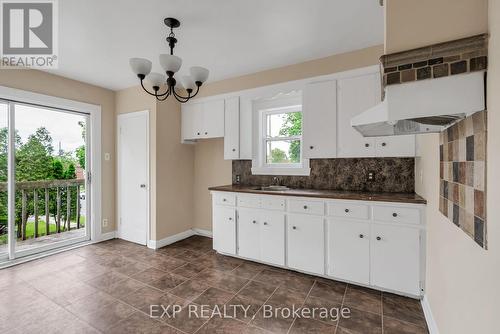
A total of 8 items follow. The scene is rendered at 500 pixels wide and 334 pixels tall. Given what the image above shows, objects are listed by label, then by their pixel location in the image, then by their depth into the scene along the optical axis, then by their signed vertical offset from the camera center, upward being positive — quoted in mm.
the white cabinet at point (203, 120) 3592 +761
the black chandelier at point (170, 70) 1981 +879
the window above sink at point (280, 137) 3322 +441
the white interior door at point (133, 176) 3723 -133
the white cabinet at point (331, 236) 2162 -760
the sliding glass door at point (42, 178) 3027 -140
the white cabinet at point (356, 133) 2459 +433
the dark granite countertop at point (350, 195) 2182 -299
